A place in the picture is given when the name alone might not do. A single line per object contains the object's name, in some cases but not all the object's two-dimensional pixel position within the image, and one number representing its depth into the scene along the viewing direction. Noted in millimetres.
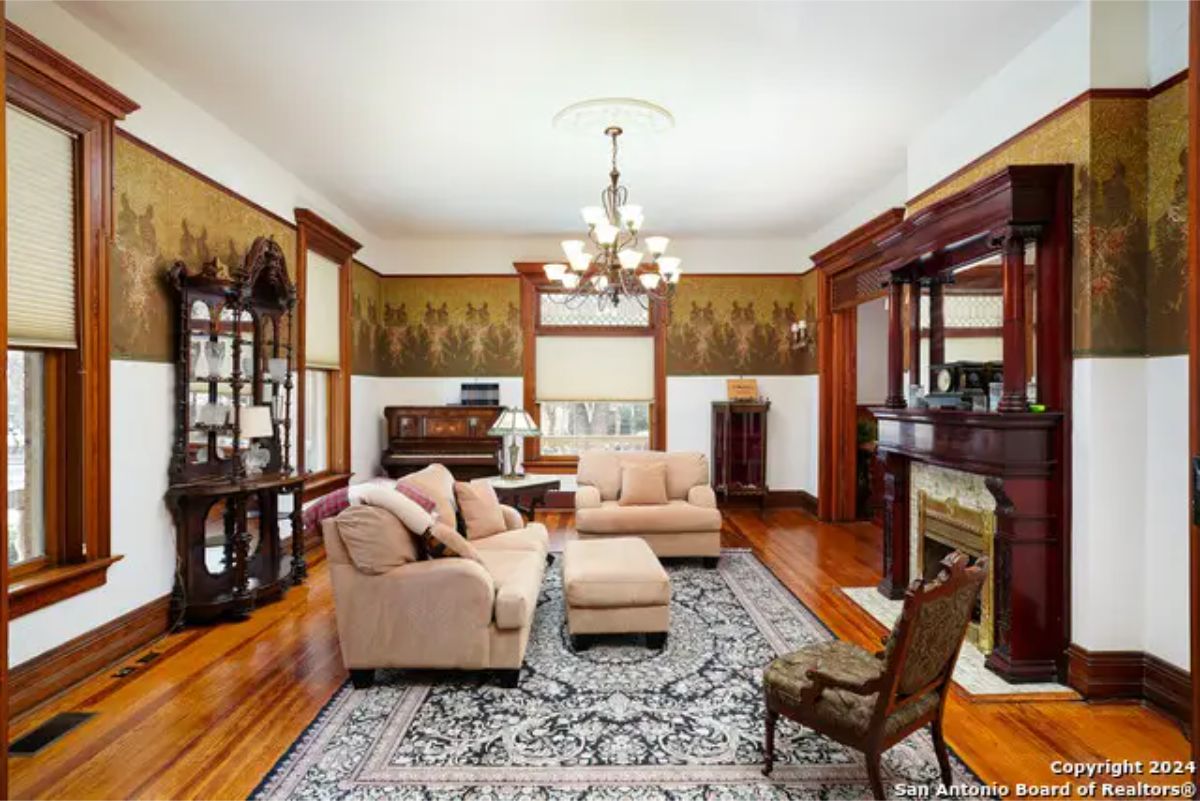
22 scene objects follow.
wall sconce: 7391
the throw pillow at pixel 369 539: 3141
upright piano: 7098
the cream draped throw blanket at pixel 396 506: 3268
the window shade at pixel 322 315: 5773
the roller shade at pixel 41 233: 2945
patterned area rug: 2449
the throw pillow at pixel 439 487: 4023
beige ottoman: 3629
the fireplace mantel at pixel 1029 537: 3256
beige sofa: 3160
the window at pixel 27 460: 3090
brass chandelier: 4117
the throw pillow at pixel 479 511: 4406
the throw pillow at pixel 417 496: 3725
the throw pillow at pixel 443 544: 3256
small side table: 5559
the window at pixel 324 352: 5637
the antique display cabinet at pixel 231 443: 3965
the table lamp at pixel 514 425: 5668
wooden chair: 2188
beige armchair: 5312
